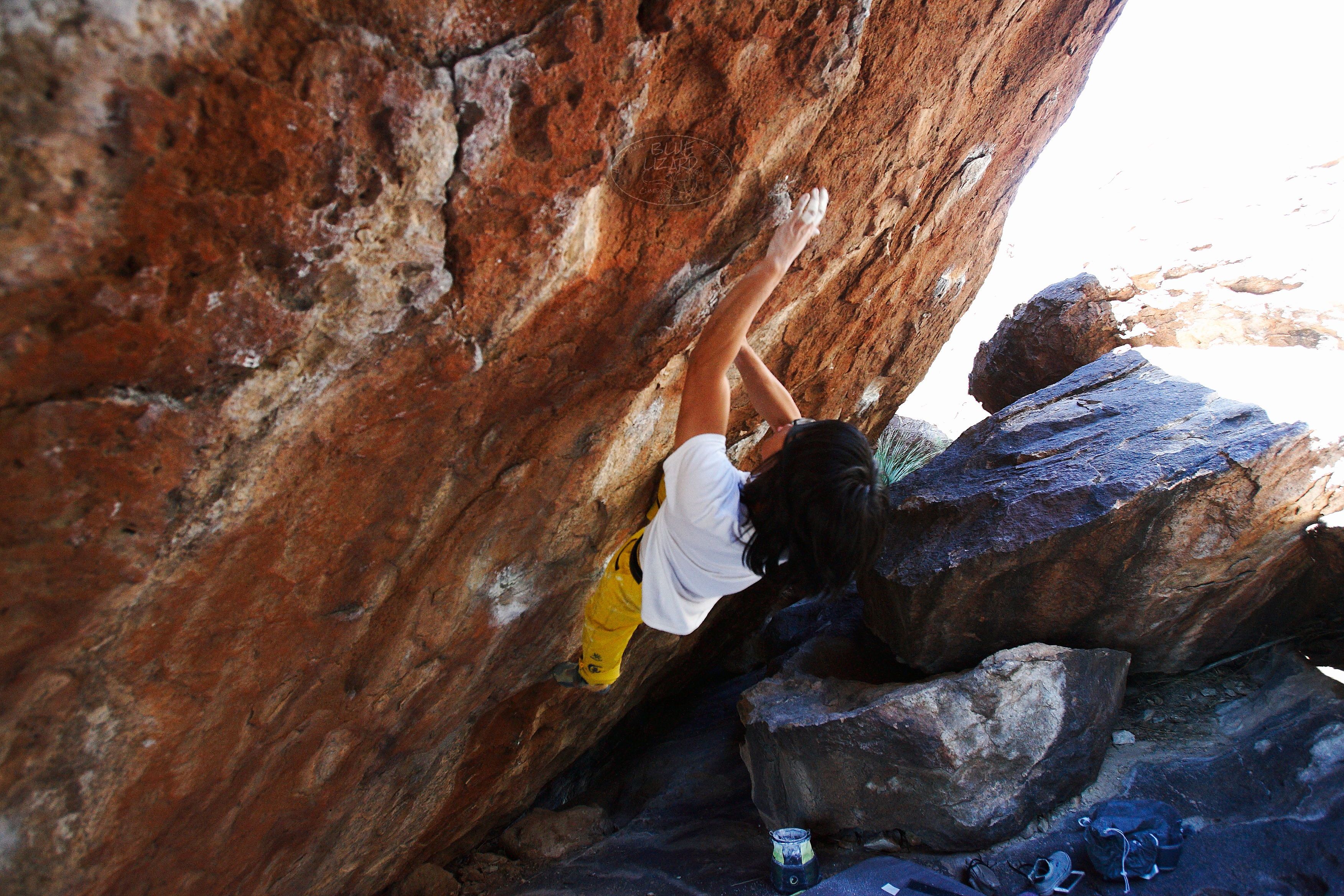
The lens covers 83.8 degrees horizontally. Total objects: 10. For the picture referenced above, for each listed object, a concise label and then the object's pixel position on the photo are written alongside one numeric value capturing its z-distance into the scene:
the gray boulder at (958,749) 3.22
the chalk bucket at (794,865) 3.26
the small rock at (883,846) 3.38
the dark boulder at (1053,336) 5.98
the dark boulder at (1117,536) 3.37
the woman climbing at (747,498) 2.14
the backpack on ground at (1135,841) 2.97
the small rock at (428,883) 3.95
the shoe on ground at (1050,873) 3.00
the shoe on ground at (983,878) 3.08
